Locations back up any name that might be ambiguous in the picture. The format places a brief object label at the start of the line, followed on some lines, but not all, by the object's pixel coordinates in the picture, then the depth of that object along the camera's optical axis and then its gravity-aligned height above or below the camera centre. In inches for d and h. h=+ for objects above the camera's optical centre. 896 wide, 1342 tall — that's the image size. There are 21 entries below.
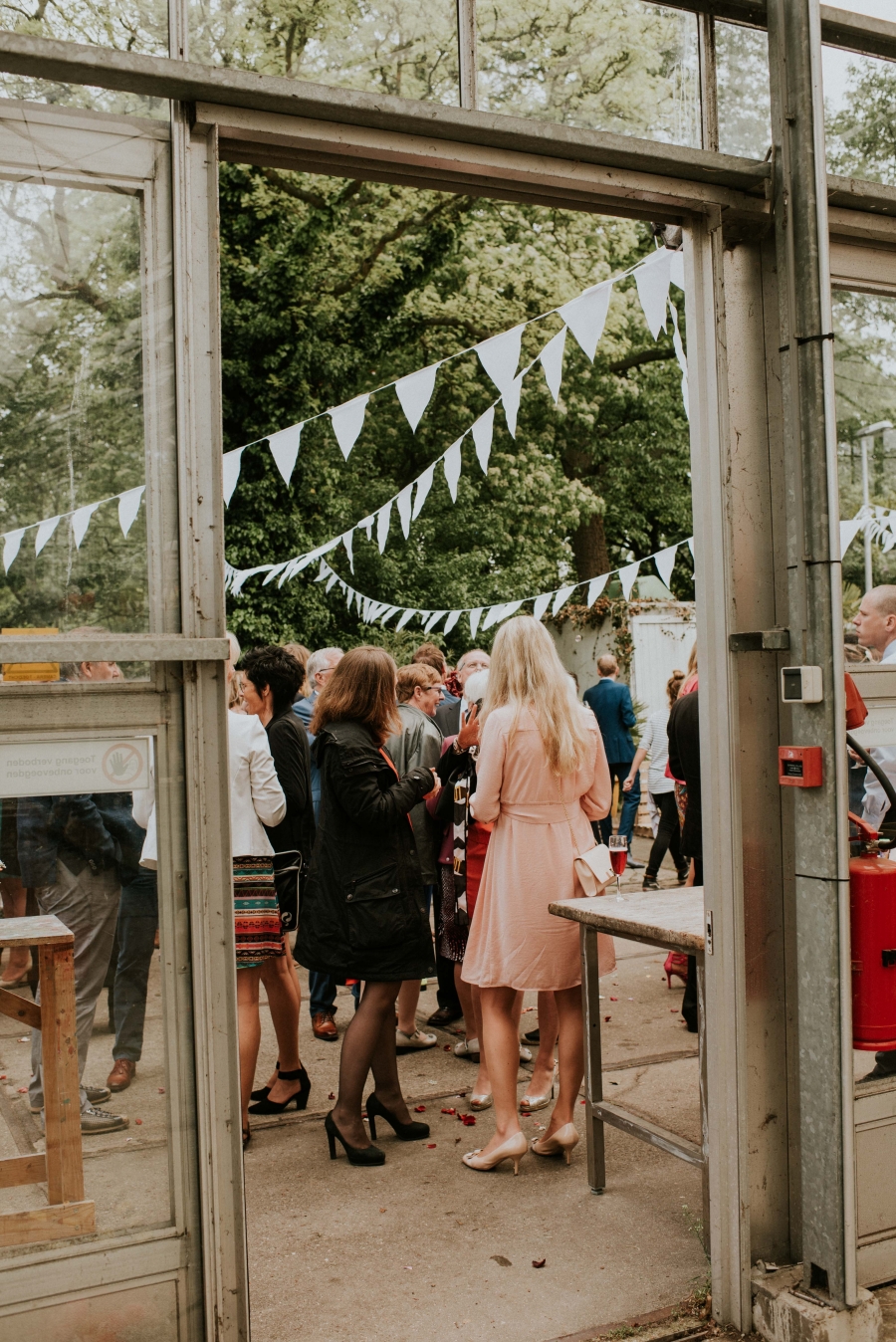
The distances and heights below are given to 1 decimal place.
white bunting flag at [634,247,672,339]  189.8 +65.8
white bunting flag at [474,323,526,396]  228.1 +65.9
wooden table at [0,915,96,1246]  96.3 -32.0
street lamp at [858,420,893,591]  134.8 +28.9
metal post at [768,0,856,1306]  115.6 +4.4
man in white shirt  133.8 +6.3
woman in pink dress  166.4 -23.7
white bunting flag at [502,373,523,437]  239.4 +62.2
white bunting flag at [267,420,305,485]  289.3 +62.5
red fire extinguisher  118.6 -26.5
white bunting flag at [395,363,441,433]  246.5 +65.5
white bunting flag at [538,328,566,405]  225.6 +65.2
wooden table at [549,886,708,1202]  139.1 -28.8
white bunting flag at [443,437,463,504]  346.6 +69.6
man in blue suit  428.1 -7.0
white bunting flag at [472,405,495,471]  292.8 +66.4
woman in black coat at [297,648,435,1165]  167.2 -24.9
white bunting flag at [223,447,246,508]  390.0 +80.3
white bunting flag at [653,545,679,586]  426.3 +48.6
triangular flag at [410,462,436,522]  389.9 +72.0
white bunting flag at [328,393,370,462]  264.8 +64.9
